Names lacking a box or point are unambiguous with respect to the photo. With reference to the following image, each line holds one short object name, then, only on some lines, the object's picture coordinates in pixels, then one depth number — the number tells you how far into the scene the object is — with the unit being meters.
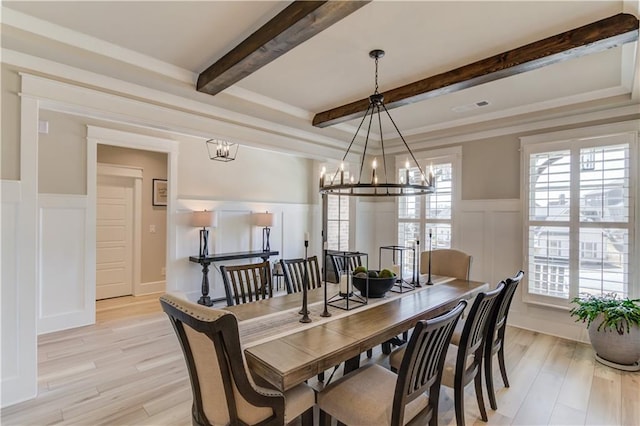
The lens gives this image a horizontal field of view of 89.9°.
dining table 1.51
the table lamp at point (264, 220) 5.59
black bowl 2.54
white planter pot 2.90
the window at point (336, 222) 6.45
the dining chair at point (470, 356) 1.96
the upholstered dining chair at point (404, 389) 1.49
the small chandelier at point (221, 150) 4.98
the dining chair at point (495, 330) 2.30
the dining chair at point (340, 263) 3.72
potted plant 2.90
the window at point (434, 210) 4.67
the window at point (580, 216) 3.33
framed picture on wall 5.73
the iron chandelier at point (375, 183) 2.24
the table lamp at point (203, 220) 4.90
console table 4.92
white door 5.26
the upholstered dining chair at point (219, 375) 1.34
